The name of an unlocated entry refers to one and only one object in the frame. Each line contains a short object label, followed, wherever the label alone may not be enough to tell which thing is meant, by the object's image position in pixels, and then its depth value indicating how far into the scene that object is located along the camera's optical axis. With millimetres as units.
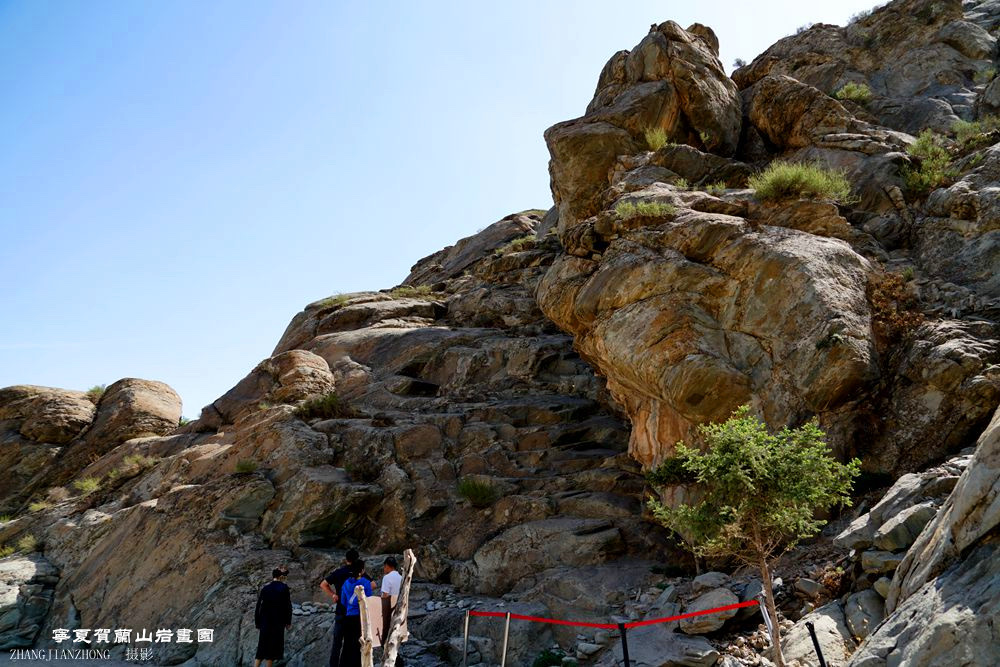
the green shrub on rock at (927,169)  14445
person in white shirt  8120
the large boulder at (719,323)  11148
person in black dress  9398
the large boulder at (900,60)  20766
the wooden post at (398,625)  5371
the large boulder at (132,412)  21344
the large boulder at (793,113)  19219
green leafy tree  7570
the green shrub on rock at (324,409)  17609
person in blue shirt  8430
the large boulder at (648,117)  20766
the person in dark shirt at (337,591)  8555
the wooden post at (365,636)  5254
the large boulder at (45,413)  21219
